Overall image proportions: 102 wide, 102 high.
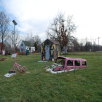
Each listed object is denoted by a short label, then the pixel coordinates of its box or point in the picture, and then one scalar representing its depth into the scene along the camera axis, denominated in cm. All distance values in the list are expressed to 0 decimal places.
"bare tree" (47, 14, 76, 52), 2627
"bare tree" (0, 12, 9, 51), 2687
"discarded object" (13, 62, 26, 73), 641
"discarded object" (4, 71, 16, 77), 586
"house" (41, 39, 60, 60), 1255
